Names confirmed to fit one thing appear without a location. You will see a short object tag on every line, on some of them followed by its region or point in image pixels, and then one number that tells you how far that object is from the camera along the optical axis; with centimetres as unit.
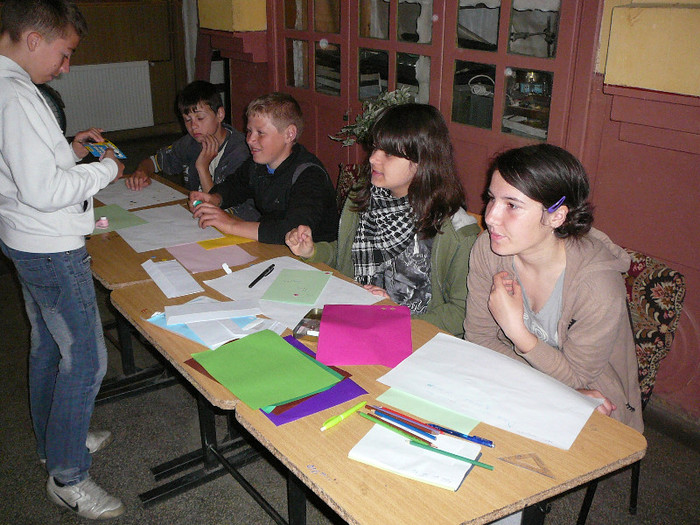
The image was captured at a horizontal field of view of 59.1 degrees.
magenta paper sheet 152
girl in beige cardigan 156
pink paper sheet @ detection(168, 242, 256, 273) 209
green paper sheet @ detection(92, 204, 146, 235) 243
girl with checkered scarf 204
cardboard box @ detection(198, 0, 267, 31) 399
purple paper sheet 129
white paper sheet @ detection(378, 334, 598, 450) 127
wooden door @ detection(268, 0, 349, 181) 365
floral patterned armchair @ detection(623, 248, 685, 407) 178
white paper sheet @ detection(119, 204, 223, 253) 229
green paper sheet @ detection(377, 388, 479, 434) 127
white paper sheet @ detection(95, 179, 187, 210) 275
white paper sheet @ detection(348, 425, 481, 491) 111
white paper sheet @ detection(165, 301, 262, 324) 170
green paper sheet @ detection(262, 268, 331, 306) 184
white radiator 692
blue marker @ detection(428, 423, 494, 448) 121
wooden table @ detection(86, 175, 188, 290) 198
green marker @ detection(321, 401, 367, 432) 125
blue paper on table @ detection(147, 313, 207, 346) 162
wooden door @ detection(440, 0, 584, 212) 253
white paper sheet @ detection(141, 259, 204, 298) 189
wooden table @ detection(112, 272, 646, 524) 105
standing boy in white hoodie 159
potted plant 305
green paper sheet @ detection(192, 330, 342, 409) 136
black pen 195
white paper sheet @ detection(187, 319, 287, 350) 160
